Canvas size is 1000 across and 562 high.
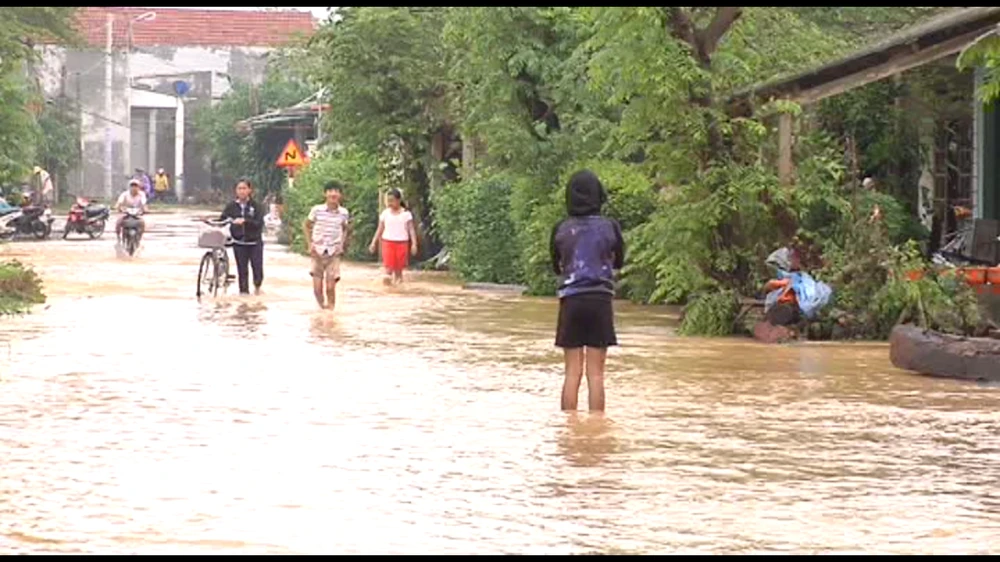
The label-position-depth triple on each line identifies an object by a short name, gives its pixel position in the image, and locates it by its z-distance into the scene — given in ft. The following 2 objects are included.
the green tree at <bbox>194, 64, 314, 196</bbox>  253.24
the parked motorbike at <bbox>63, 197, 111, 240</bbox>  165.58
